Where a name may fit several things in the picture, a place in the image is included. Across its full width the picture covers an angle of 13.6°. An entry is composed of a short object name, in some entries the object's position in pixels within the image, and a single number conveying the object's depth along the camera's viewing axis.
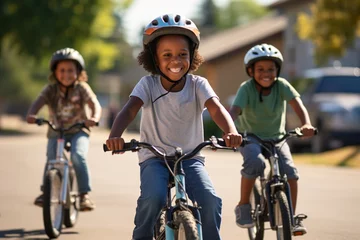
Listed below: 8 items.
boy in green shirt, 12.77
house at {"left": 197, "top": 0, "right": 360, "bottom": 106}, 79.44
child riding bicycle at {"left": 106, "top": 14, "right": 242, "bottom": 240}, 9.69
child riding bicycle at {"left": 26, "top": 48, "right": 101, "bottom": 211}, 15.48
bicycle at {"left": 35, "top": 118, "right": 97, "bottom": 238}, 14.03
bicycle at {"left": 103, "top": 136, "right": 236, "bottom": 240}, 8.70
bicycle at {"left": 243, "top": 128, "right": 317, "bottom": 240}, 11.41
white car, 32.61
